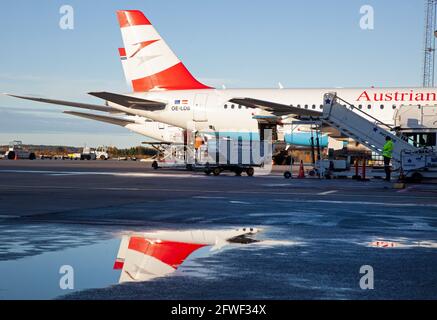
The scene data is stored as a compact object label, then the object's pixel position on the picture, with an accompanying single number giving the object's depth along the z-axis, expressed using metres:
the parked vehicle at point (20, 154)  75.19
